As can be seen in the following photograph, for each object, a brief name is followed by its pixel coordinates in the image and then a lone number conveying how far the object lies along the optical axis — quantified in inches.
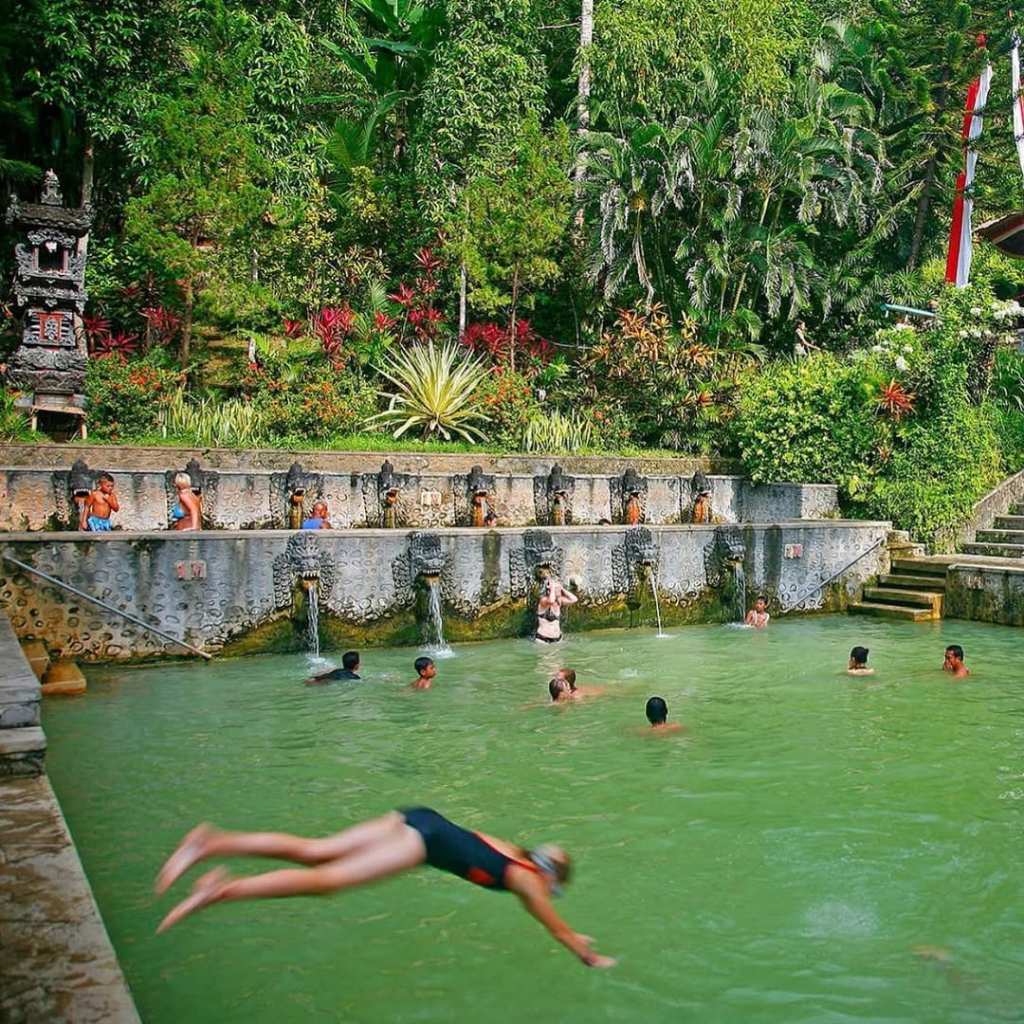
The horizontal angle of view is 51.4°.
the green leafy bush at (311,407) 691.4
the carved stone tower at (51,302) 610.9
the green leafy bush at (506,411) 756.0
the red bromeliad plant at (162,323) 764.0
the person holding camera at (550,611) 507.8
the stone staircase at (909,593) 597.6
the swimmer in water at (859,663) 434.0
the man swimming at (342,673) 409.7
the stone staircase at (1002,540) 655.1
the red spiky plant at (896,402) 691.4
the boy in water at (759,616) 563.5
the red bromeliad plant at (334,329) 781.9
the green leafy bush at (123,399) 647.8
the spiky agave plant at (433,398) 748.0
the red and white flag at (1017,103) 863.9
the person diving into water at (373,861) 147.9
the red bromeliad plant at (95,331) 744.3
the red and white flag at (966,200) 884.0
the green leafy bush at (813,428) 706.2
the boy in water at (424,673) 398.3
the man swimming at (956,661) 433.7
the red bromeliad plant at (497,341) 850.1
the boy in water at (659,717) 339.9
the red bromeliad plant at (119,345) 733.3
